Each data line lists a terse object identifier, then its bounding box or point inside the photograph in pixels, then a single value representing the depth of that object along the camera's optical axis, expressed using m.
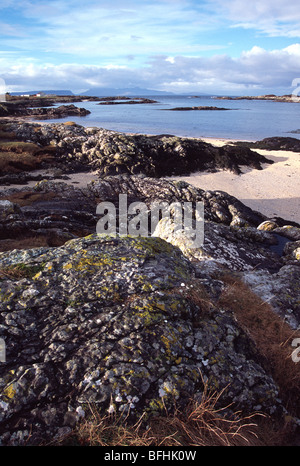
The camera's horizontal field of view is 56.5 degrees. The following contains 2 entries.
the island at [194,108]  124.82
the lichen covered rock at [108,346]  2.75
